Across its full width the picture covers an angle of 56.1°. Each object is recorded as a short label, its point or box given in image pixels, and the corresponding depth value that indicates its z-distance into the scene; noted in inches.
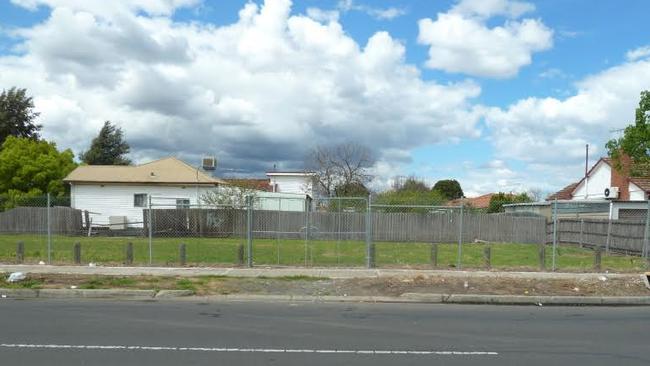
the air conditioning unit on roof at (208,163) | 1777.8
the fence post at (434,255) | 648.4
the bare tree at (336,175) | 2239.2
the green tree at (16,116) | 2444.6
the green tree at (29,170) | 1894.7
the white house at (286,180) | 2964.6
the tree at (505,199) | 2020.5
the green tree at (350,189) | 2165.4
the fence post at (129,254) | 650.2
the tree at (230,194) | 1460.4
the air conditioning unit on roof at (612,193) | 1501.2
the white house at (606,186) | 1484.0
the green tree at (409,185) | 2802.7
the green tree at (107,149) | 3090.6
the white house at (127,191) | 1625.2
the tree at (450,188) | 3720.5
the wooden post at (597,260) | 648.9
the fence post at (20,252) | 667.4
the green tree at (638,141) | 1056.8
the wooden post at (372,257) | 653.2
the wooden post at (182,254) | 647.2
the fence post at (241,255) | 648.4
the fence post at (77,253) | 658.2
